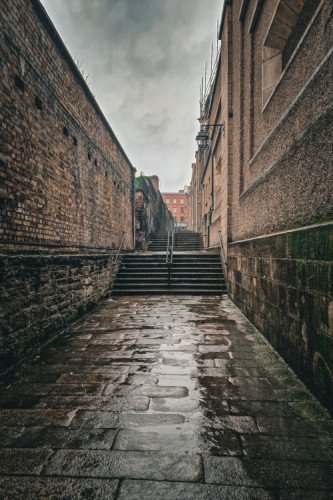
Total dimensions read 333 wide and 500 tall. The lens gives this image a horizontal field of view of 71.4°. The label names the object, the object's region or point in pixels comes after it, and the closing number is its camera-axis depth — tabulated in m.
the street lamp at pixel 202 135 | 8.86
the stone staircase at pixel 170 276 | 7.81
